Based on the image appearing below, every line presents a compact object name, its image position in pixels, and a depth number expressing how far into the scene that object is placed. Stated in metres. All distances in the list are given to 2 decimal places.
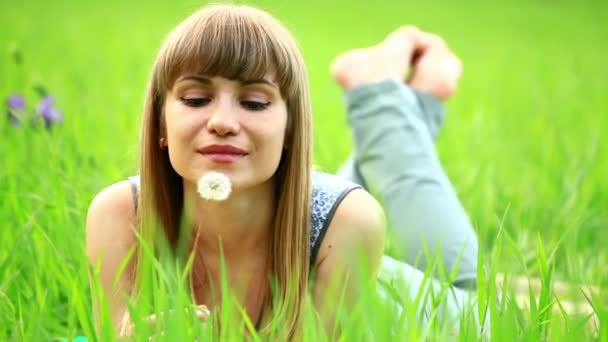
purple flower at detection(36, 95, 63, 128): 4.09
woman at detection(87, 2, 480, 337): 2.35
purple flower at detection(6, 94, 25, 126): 4.15
